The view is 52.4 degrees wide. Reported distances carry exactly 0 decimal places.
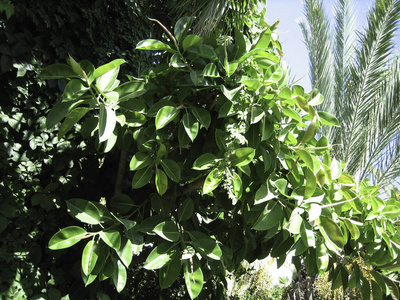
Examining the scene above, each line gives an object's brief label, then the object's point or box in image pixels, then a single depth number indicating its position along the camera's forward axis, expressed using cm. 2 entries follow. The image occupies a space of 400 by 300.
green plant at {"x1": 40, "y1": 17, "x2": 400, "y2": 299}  167
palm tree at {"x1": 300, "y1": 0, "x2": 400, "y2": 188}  509
